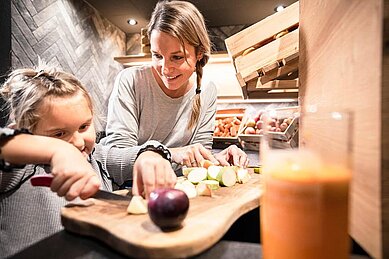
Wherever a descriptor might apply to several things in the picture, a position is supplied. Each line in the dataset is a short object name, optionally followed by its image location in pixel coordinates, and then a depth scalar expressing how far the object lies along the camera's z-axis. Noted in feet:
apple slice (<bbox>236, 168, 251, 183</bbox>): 3.46
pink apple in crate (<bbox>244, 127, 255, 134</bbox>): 8.40
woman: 4.88
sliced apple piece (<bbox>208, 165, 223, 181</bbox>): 3.44
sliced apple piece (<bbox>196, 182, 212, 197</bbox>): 2.81
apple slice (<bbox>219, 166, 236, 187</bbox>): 3.33
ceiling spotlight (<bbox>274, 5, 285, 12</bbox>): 10.69
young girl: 2.18
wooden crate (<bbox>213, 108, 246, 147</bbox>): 10.35
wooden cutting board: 1.64
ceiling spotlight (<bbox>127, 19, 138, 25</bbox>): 12.38
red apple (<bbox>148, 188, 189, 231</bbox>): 1.80
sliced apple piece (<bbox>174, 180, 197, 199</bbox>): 2.77
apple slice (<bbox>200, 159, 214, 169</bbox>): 3.93
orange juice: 1.45
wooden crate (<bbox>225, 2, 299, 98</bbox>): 4.39
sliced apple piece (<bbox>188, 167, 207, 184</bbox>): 3.51
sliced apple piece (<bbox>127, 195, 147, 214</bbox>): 2.15
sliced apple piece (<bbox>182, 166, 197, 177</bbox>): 3.81
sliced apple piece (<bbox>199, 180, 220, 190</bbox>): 3.15
